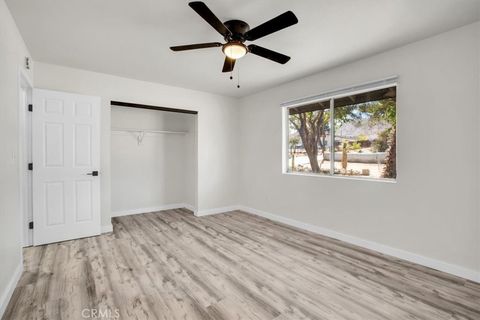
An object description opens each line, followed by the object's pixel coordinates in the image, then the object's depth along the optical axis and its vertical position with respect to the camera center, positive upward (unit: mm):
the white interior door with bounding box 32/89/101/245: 3250 -104
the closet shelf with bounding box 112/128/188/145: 4793 +562
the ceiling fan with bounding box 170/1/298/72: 1893 +1090
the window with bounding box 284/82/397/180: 3107 +357
